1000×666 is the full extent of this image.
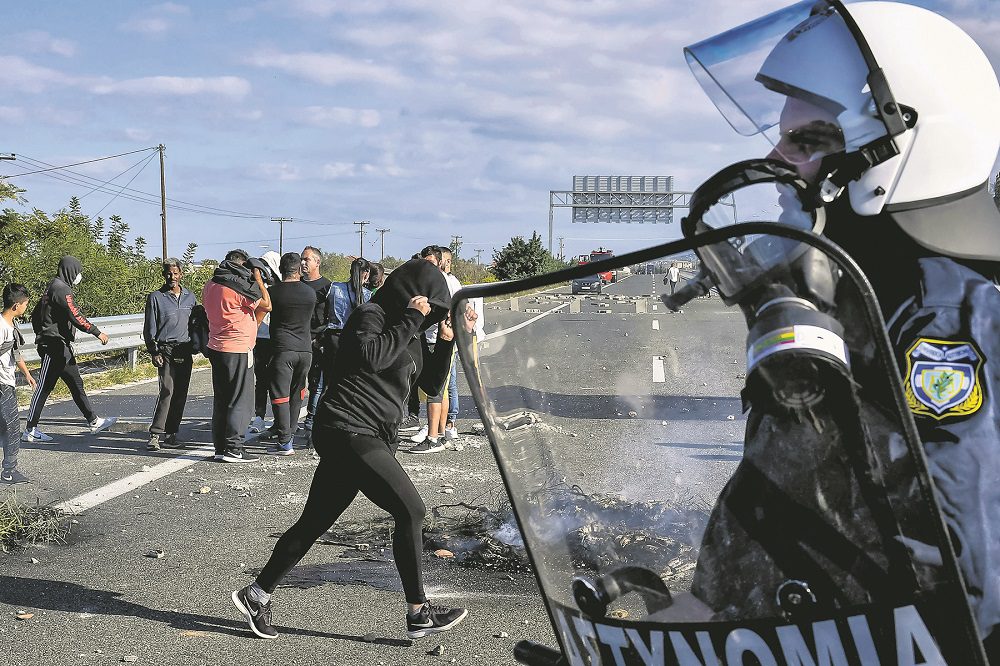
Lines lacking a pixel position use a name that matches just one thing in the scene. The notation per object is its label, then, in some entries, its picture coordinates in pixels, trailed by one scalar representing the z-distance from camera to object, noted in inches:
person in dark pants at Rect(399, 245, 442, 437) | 376.8
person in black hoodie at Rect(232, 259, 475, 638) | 172.2
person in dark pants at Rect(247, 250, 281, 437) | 360.5
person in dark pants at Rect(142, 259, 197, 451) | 357.4
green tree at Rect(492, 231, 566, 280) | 2043.7
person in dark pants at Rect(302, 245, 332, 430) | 377.0
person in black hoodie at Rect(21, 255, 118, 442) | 375.9
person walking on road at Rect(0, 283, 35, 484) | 284.0
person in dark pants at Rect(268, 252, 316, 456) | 342.6
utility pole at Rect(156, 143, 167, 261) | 1856.5
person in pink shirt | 323.3
